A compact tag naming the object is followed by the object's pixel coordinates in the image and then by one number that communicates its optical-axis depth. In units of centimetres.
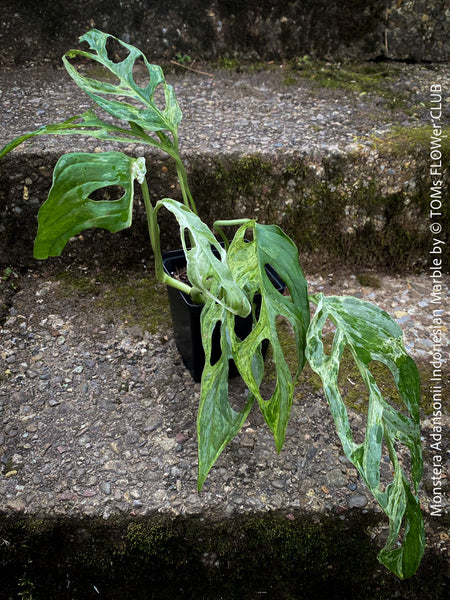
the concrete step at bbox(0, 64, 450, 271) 140
